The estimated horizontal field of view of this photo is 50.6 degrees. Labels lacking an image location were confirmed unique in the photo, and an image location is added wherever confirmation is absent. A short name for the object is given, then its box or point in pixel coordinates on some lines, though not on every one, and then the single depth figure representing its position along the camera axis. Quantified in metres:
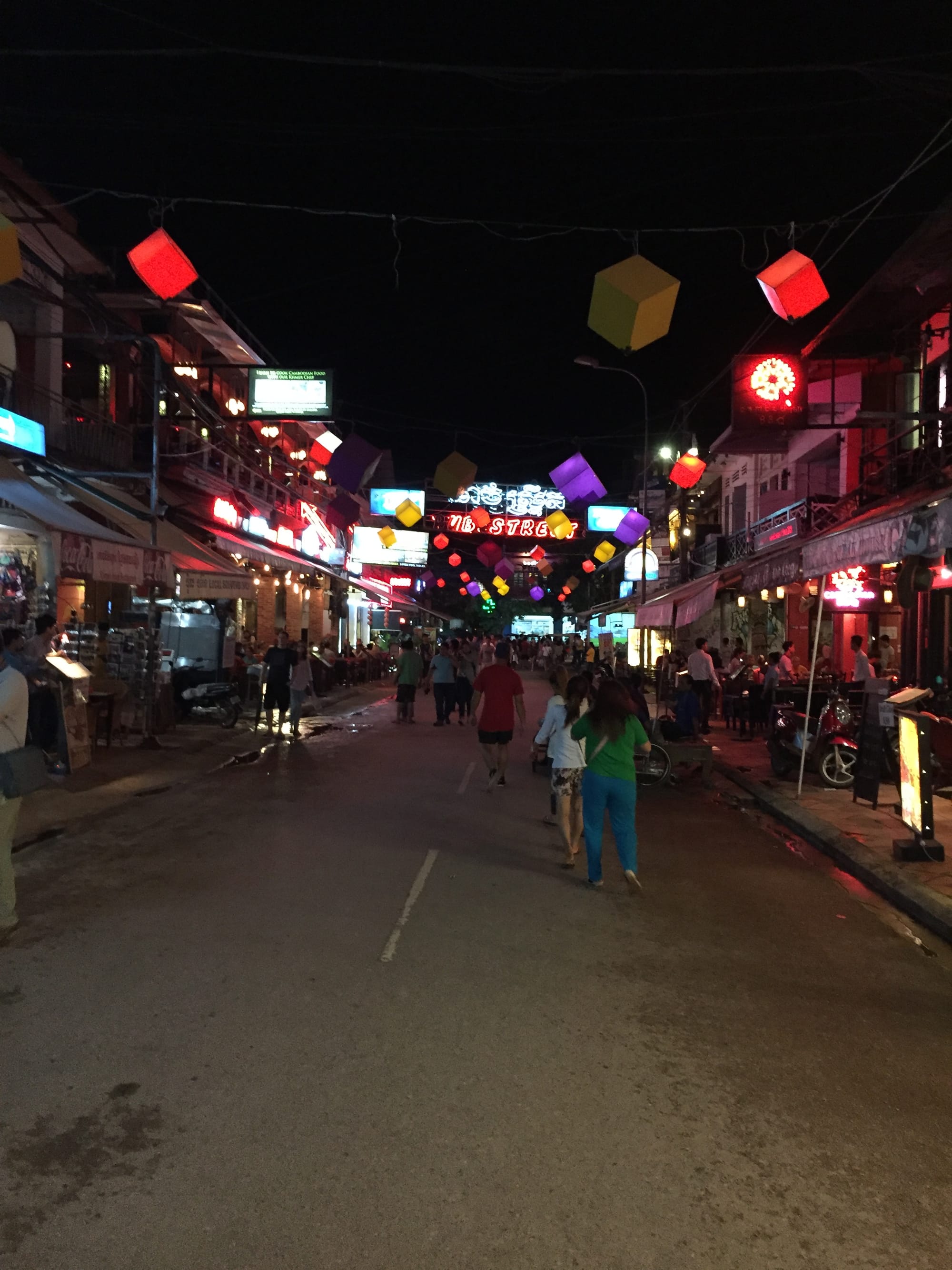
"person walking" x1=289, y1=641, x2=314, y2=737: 18.88
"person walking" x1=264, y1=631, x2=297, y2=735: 18.48
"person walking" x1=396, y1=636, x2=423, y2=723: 22.31
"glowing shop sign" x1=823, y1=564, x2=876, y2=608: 18.75
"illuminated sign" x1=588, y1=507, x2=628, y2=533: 38.19
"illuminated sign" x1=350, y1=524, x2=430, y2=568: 48.34
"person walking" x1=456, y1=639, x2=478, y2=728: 23.70
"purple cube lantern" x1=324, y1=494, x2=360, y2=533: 28.56
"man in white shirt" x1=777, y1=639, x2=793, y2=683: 18.89
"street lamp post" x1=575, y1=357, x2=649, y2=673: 24.34
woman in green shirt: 7.61
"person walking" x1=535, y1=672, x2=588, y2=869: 8.76
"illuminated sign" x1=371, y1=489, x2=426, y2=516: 46.50
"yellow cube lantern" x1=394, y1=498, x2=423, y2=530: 29.62
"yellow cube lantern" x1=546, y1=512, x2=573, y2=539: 24.78
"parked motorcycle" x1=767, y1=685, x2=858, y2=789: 13.56
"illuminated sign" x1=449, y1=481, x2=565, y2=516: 44.28
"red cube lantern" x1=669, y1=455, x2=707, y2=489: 20.16
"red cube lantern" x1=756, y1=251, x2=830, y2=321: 9.90
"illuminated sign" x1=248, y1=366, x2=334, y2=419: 19.02
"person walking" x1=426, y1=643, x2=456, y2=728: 22.33
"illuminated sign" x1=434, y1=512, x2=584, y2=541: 42.78
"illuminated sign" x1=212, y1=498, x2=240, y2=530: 26.23
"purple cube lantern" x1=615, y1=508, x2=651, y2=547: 23.89
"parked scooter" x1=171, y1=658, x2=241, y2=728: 19.88
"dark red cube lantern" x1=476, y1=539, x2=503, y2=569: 32.69
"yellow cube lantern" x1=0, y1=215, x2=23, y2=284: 9.35
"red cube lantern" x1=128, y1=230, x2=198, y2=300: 10.89
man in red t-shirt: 12.29
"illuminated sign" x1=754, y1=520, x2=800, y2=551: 23.28
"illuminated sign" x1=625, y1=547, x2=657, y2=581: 35.69
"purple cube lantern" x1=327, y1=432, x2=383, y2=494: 21.42
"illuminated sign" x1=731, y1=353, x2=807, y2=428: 16.84
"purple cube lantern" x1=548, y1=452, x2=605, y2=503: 20.55
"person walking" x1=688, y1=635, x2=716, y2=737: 20.98
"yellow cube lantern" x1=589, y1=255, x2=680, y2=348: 8.59
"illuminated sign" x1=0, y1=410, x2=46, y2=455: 15.59
